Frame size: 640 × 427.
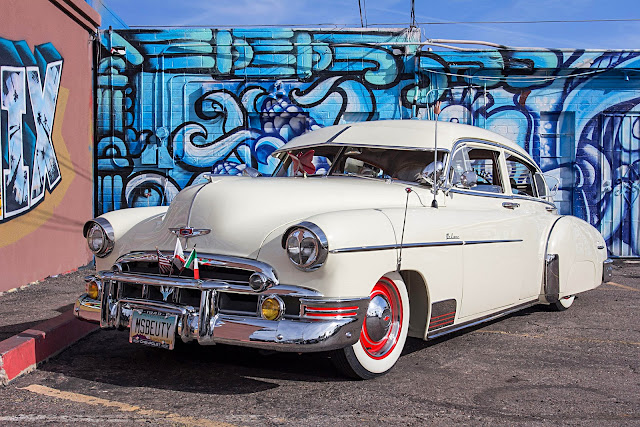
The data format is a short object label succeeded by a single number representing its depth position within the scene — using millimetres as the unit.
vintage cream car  3215
